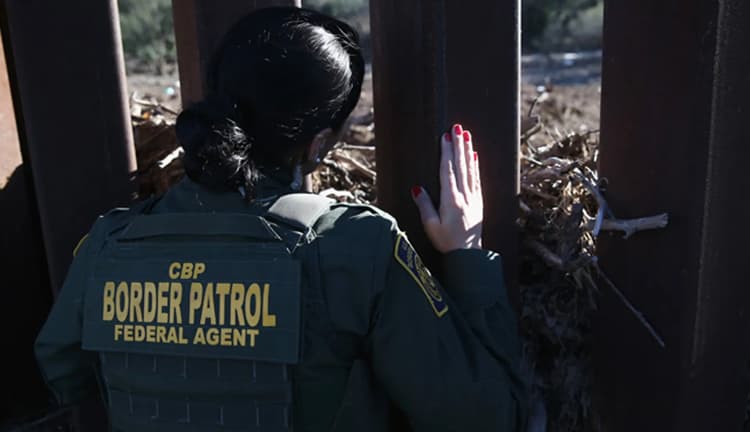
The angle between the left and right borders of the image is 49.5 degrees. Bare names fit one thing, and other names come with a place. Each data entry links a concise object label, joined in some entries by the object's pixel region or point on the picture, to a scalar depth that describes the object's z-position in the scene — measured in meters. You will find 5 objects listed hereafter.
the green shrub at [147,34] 14.87
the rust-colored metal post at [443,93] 1.53
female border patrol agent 1.28
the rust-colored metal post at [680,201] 1.55
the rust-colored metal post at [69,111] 1.88
